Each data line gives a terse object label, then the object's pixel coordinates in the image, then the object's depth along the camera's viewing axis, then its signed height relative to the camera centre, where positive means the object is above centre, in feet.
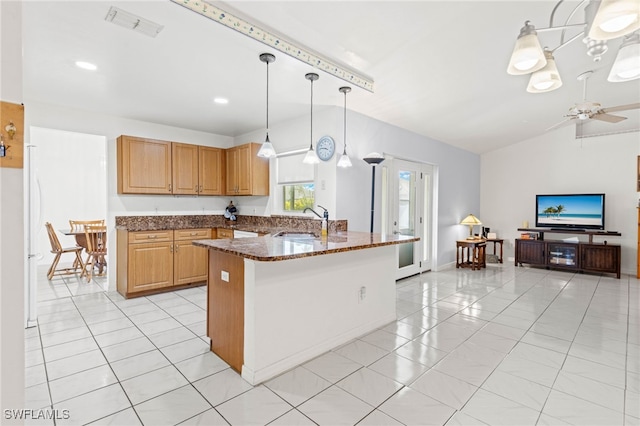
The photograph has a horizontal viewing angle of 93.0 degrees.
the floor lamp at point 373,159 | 12.03 +2.08
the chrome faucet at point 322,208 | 10.90 -0.05
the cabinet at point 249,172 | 16.03 +2.06
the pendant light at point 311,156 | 10.05 +1.79
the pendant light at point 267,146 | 8.99 +1.90
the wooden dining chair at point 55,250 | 16.58 -2.32
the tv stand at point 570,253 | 18.24 -2.65
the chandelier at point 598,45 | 4.42 +2.96
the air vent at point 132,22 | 7.11 +4.57
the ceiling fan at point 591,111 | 11.34 +3.94
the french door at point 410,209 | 16.31 +0.09
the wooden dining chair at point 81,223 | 18.46 -0.94
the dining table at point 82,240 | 16.69 -1.81
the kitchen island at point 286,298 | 7.23 -2.41
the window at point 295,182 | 14.64 +1.39
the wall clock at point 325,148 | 13.09 +2.75
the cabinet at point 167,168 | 14.37 +2.13
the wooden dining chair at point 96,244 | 16.34 -2.00
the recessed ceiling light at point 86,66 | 9.38 +4.49
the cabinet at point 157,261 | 13.58 -2.47
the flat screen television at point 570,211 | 19.49 +0.09
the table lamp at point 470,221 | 20.98 -0.67
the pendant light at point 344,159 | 11.42 +1.95
